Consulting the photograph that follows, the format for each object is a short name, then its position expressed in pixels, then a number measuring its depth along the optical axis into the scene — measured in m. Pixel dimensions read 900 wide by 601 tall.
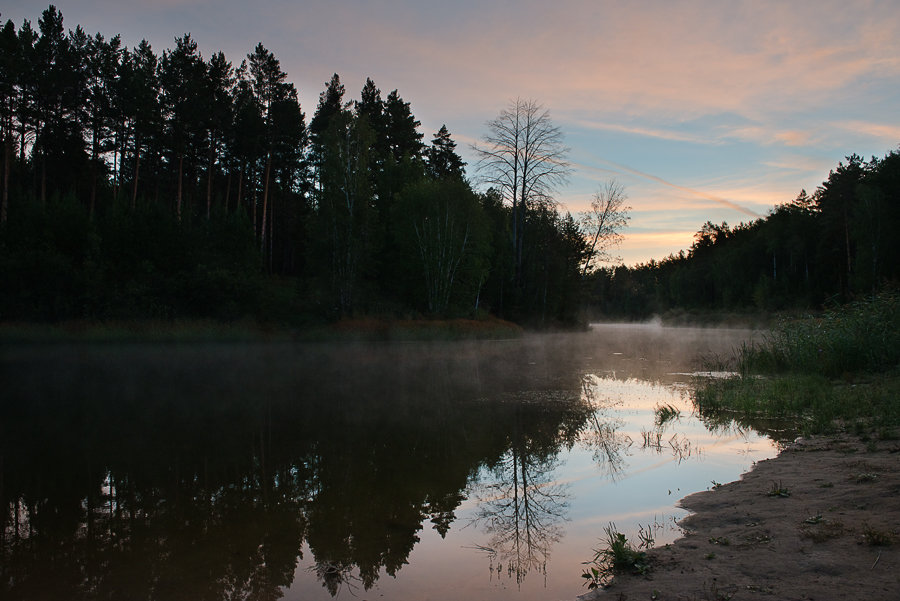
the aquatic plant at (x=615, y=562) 3.60
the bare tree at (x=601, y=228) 45.38
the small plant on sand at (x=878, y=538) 3.44
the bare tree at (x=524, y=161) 37.41
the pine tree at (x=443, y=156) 53.91
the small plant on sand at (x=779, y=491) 4.81
